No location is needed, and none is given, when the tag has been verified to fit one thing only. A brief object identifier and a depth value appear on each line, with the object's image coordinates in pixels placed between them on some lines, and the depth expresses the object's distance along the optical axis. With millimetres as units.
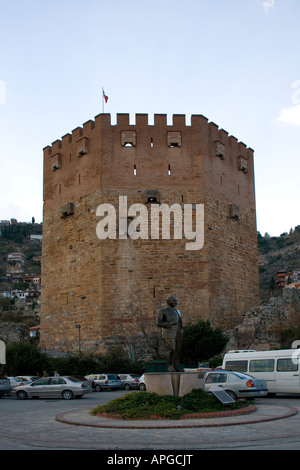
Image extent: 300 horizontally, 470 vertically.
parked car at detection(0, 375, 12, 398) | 21156
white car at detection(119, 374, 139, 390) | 24947
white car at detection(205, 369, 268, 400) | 15195
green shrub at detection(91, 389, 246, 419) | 11609
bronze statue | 13656
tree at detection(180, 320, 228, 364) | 26188
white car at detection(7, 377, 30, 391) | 23259
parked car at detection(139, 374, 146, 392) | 22905
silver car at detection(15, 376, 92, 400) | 19547
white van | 17016
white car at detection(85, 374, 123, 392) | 24266
